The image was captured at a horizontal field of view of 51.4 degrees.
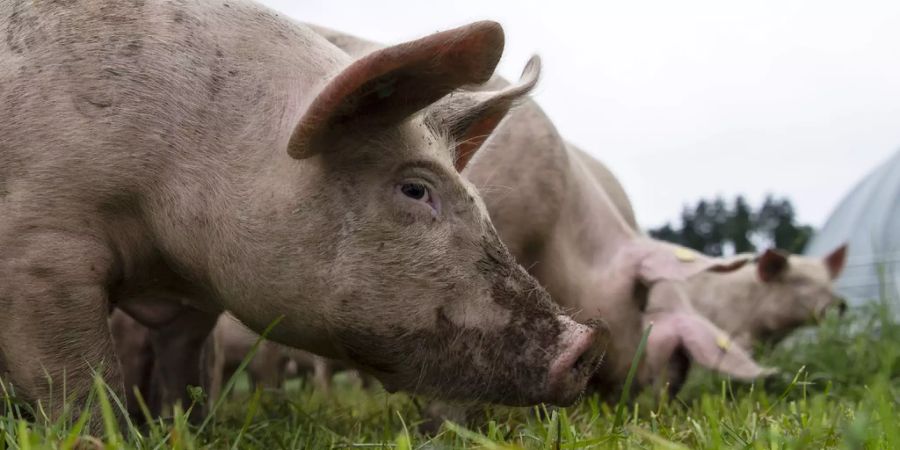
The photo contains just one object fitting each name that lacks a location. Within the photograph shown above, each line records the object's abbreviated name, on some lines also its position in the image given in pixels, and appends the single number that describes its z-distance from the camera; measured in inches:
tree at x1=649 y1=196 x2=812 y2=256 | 431.5
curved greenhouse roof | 405.1
